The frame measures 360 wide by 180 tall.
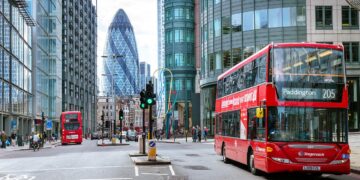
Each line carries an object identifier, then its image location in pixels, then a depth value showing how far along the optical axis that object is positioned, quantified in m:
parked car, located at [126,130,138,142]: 81.93
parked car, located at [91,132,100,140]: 100.66
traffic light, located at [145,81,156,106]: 25.50
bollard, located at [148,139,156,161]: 23.11
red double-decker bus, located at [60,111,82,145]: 60.22
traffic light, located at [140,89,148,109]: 25.77
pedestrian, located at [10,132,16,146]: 62.08
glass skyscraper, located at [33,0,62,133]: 88.06
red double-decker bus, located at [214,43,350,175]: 15.97
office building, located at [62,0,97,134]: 117.25
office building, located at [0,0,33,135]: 62.84
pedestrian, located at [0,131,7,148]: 54.34
